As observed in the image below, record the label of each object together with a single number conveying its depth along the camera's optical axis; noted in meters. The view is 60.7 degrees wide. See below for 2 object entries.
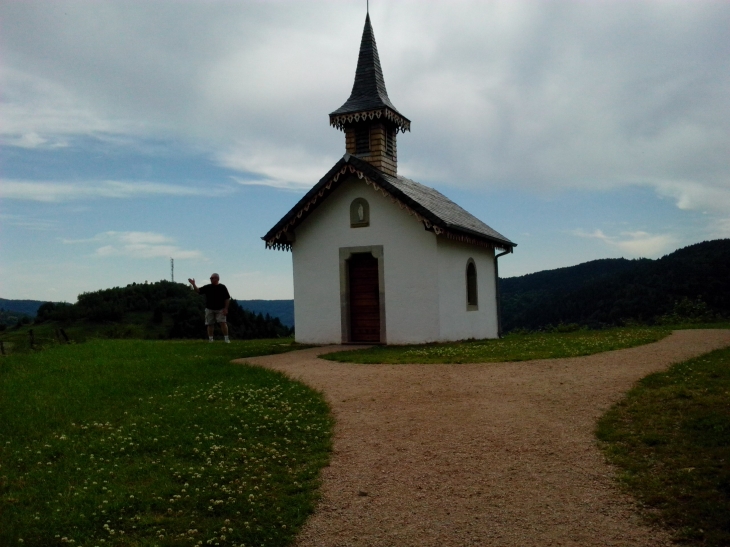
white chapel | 18.53
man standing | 20.20
